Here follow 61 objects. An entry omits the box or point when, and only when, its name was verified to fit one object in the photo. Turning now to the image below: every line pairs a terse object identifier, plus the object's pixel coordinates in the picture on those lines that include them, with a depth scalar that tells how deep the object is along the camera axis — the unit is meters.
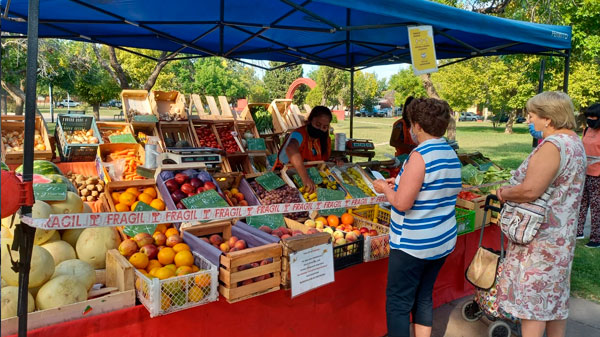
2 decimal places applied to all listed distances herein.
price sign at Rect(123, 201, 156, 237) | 2.99
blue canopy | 3.60
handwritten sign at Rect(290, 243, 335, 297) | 2.62
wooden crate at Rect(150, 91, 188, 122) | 7.42
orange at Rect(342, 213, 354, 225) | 3.79
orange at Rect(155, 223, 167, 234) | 3.18
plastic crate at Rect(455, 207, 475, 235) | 3.98
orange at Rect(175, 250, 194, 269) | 2.63
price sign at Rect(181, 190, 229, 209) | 3.55
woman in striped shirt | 2.44
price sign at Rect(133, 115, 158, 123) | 6.81
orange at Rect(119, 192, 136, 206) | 3.53
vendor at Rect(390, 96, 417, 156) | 6.11
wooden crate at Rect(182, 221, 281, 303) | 2.44
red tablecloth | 2.25
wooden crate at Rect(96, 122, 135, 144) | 6.76
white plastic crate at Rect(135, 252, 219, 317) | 2.23
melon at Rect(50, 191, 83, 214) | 2.90
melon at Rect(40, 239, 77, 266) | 2.60
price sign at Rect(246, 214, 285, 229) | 3.48
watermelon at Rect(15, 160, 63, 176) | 4.02
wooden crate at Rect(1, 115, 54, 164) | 5.31
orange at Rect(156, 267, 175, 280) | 2.42
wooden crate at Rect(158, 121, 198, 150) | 7.35
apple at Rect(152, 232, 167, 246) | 2.91
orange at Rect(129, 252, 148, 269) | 2.60
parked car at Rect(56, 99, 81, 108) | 61.95
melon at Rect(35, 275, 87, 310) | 2.16
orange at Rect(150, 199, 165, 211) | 3.59
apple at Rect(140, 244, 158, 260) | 2.75
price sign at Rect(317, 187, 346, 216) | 4.14
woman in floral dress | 2.65
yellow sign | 3.58
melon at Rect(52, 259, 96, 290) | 2.36
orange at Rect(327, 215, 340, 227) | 3.74
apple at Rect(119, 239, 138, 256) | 2.69
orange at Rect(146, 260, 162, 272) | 2.66
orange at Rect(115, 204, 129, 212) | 3.45
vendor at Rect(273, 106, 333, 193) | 4.52
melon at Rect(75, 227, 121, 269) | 2.73
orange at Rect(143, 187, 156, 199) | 3.72
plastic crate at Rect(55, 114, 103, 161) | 5.95
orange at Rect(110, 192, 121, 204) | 3.58
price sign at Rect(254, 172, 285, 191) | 4.36
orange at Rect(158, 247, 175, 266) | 2.68
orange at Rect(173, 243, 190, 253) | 2.76
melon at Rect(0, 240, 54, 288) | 2.18
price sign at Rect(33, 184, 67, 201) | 2.81
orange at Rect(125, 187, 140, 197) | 3.64
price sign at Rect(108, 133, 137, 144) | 5.88
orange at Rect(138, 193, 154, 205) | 3.61
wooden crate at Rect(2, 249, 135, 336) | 2.03
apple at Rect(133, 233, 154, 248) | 2.84
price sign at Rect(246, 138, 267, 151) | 7.67
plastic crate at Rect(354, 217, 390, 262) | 3.19
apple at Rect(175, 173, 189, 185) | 3.85
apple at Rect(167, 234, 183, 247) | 2.85
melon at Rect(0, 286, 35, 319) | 2.00
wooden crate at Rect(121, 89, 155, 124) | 7.41
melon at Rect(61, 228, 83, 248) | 2.83
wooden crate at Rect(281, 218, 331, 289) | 2.62
